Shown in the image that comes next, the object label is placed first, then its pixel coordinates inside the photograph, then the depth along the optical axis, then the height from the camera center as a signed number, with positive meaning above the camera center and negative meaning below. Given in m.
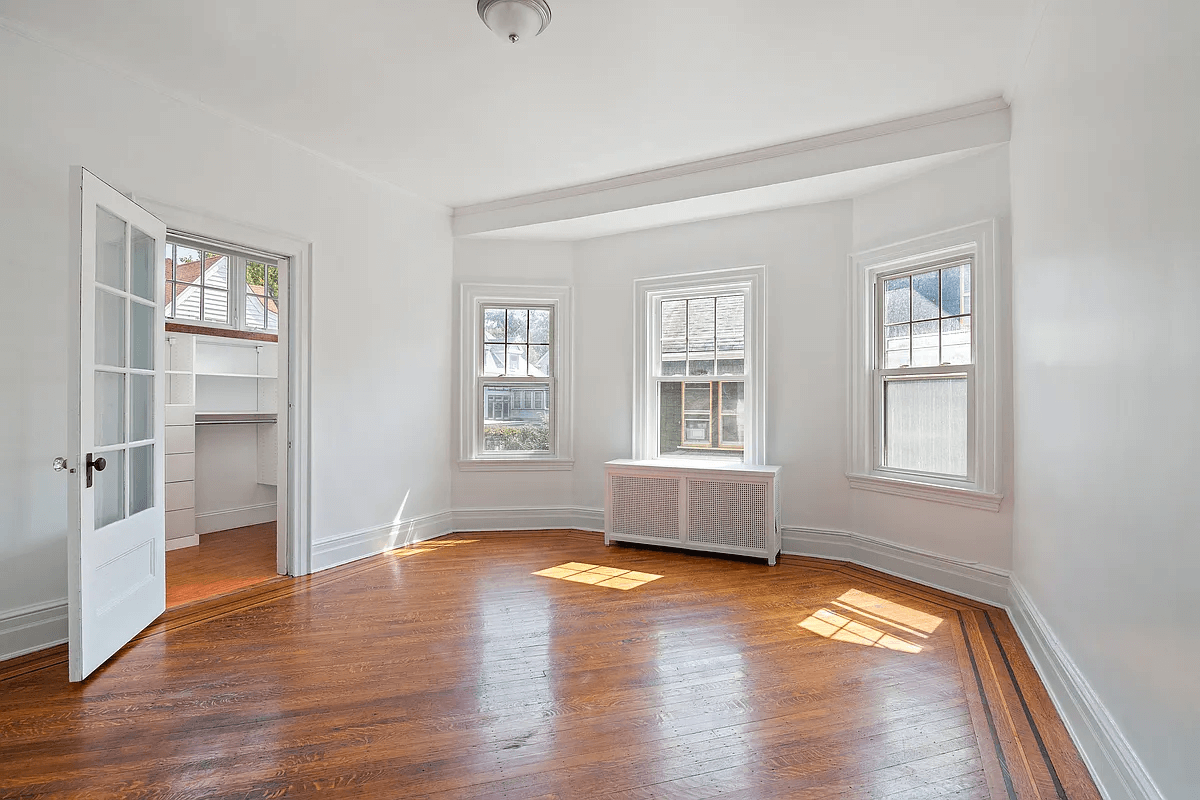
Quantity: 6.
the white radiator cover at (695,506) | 4.70 -0.82
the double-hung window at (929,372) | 3.80 +0.20
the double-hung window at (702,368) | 5.09 +0.28
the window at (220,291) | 5.50 +1.01
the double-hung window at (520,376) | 5.80 +0.23
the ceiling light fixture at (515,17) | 2.71 +1.69
